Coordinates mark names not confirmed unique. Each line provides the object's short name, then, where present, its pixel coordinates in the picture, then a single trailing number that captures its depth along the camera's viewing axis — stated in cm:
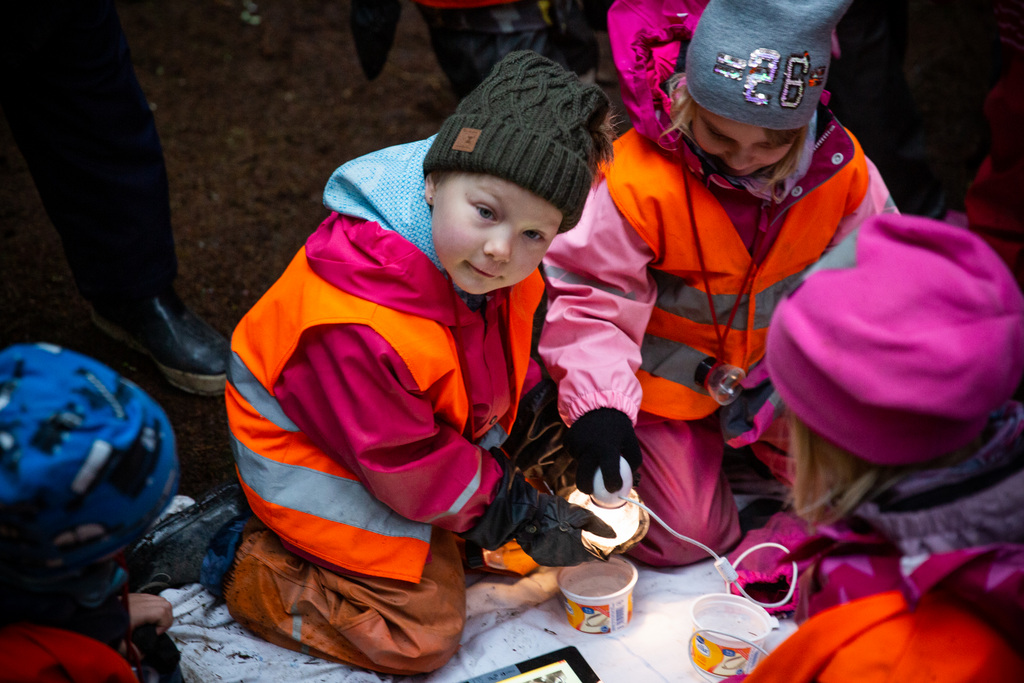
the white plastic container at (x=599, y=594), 185
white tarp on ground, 175
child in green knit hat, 156
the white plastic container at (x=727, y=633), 172
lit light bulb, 182
